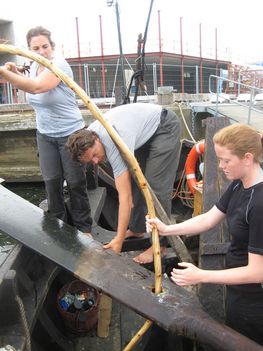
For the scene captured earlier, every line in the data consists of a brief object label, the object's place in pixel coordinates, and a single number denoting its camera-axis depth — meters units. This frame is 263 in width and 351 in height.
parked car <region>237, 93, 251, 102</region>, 18.00
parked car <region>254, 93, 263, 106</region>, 18.27
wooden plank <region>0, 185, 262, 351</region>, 1.96
